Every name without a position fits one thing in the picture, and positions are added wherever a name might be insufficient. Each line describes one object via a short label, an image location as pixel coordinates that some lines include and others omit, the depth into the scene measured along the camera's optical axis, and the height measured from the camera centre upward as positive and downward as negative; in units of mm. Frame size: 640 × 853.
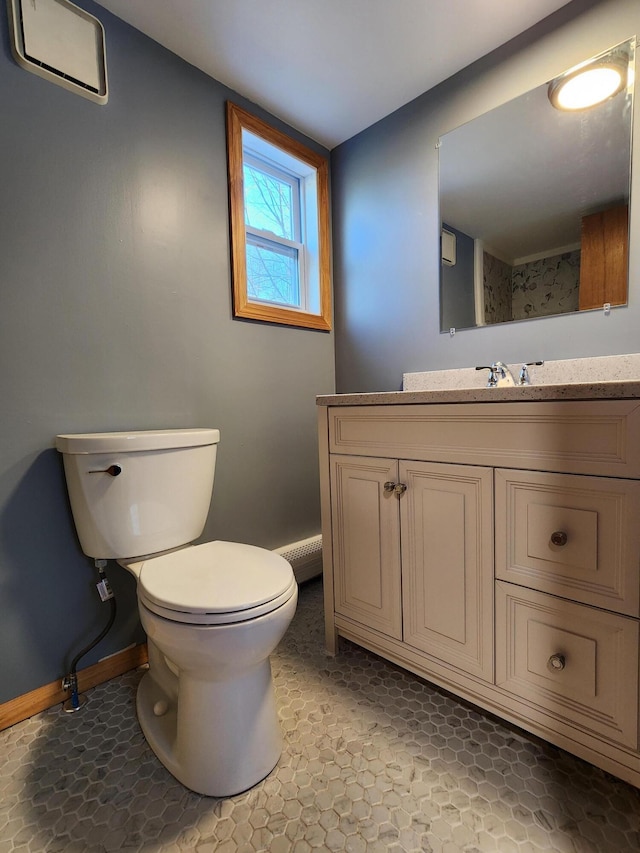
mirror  1201 +635
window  1582 +816
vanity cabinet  771 -357
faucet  1351 +79
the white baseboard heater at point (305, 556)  1772 -687
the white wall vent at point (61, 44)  1065 +1024
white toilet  812 -398
